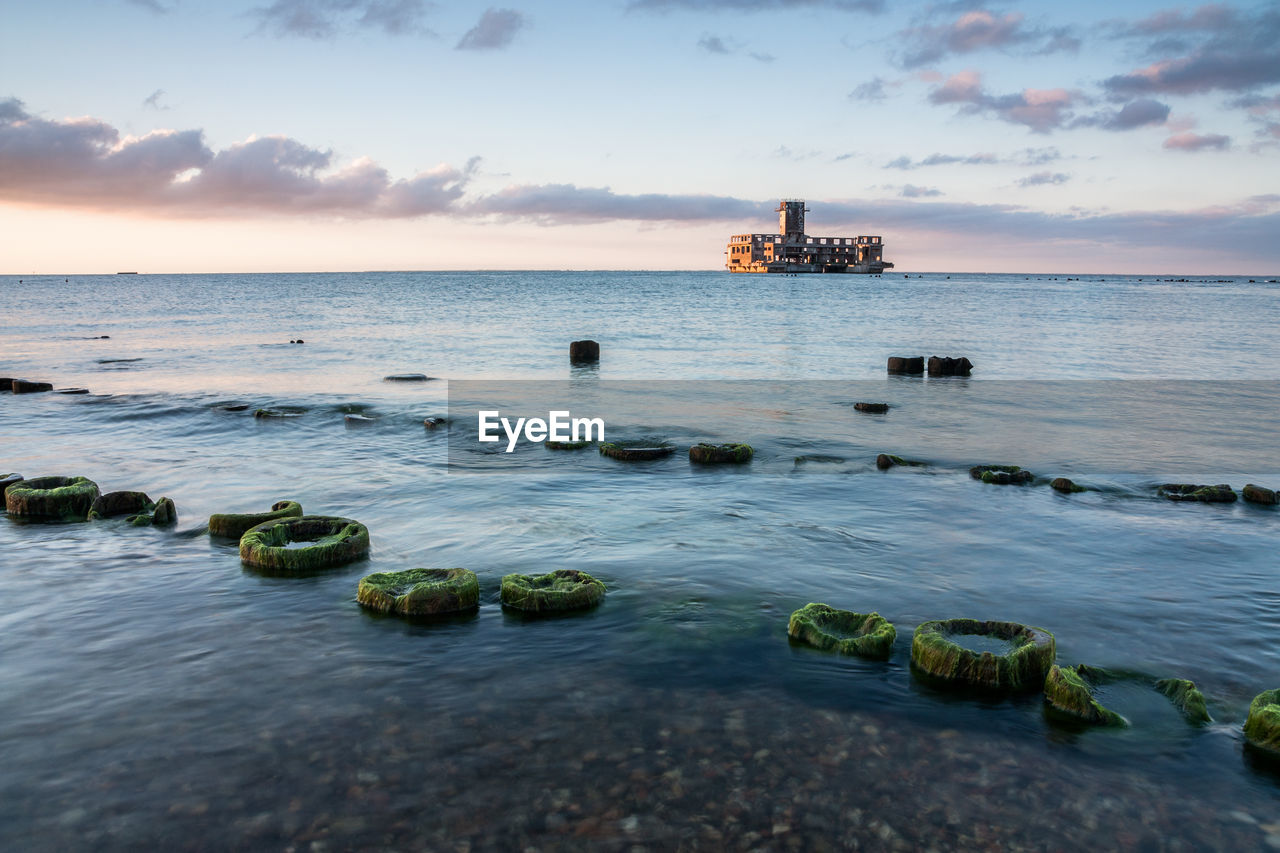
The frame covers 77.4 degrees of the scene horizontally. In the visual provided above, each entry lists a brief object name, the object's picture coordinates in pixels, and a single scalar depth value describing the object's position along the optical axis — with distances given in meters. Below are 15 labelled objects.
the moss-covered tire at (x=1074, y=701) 7.04
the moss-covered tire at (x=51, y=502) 12.83
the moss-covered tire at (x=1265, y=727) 6.53
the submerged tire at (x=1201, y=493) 14.35
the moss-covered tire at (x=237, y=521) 11.99
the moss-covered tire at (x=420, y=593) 9.11
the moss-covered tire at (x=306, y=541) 10.59
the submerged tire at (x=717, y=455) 17.56
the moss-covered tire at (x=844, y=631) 8.20
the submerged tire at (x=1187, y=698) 7.09
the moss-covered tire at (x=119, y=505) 12.91
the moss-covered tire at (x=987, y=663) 7.59
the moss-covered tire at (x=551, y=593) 9.27
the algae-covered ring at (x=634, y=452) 17.86
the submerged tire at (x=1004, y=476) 15.80
